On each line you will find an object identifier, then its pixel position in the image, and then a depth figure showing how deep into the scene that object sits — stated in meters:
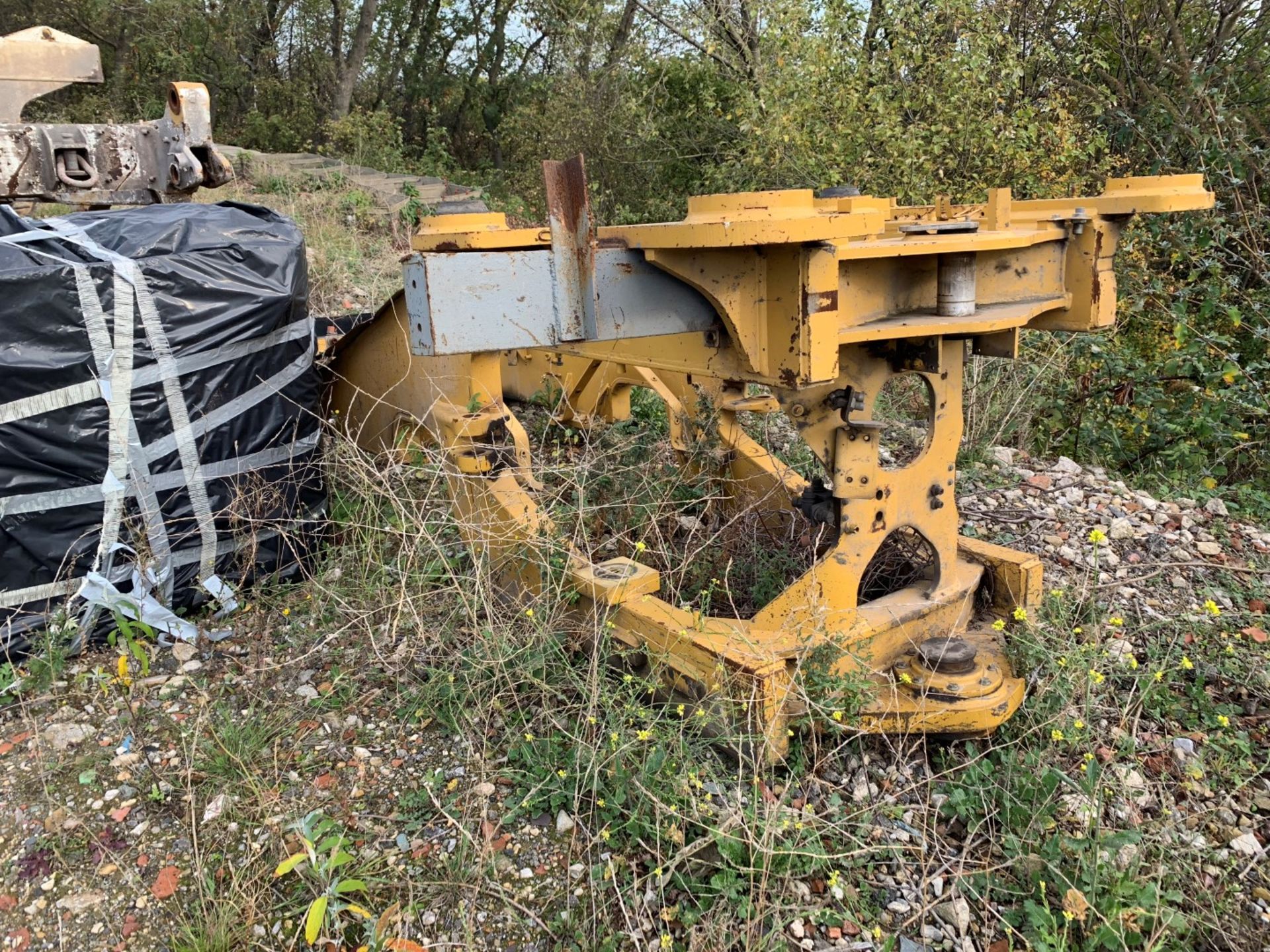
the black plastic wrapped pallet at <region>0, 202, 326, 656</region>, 2.82
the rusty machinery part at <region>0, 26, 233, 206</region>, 4.00
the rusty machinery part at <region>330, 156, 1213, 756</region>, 1.97
